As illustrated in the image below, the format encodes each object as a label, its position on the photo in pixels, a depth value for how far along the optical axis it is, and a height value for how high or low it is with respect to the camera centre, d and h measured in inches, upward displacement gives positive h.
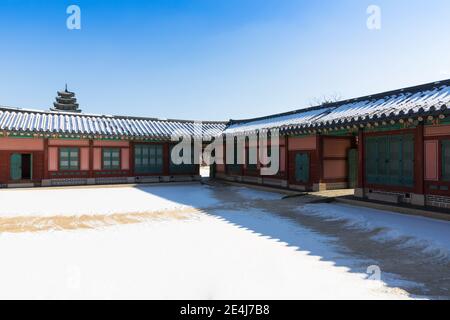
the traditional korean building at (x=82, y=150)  687.7 +26.5
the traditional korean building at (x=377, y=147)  368.5 +18.6
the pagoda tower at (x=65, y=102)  2230.6 +420.4
